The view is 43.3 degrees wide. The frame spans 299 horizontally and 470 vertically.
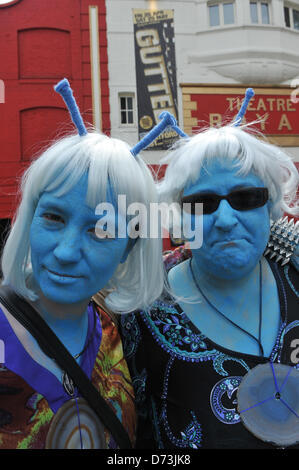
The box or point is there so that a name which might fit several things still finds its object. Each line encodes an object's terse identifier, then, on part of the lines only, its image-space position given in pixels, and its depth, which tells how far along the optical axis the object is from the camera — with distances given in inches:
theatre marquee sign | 289.1
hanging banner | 282.5
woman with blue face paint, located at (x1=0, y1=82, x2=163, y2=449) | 39.7
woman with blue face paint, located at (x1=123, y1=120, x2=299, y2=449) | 49.9
